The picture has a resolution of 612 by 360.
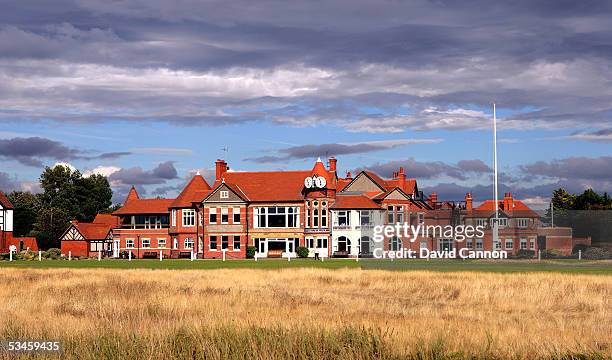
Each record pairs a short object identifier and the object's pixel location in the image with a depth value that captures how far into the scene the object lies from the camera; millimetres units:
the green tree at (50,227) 115188
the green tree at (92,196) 135625
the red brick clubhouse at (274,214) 88000
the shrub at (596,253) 58750
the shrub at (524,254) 61062
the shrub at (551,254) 59469
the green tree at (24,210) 130000
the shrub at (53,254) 87412
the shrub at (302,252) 87062
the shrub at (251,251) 87875
